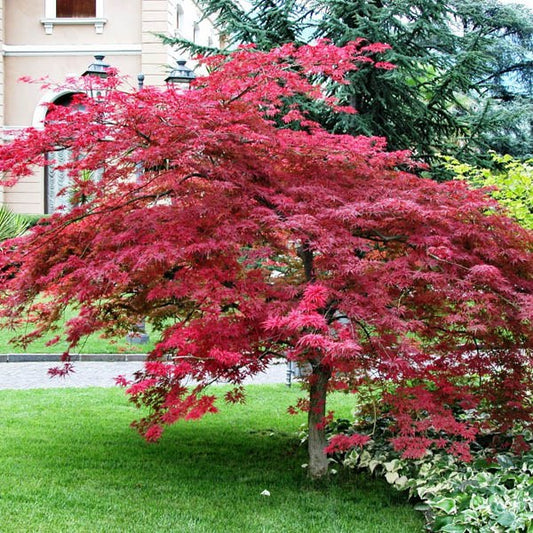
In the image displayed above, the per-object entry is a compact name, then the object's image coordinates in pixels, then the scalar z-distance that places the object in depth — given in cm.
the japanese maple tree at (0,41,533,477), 443
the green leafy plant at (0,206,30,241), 1392
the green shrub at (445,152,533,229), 741
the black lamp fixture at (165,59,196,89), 773
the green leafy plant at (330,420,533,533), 411
